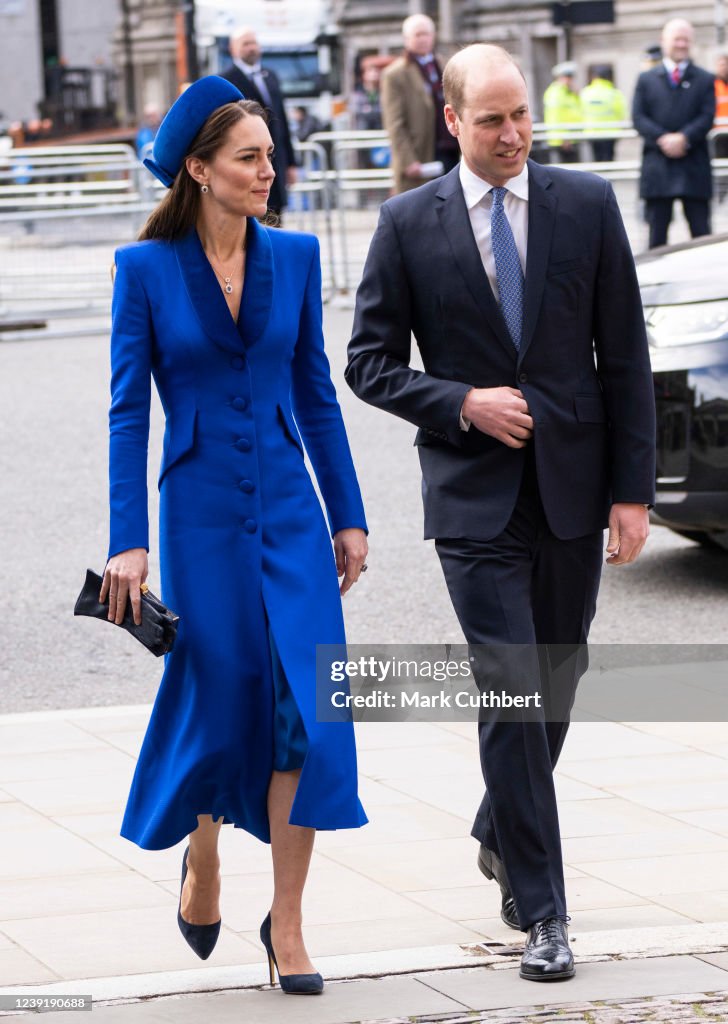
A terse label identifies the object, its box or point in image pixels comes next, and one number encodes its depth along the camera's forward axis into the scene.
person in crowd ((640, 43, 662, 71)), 24.20
